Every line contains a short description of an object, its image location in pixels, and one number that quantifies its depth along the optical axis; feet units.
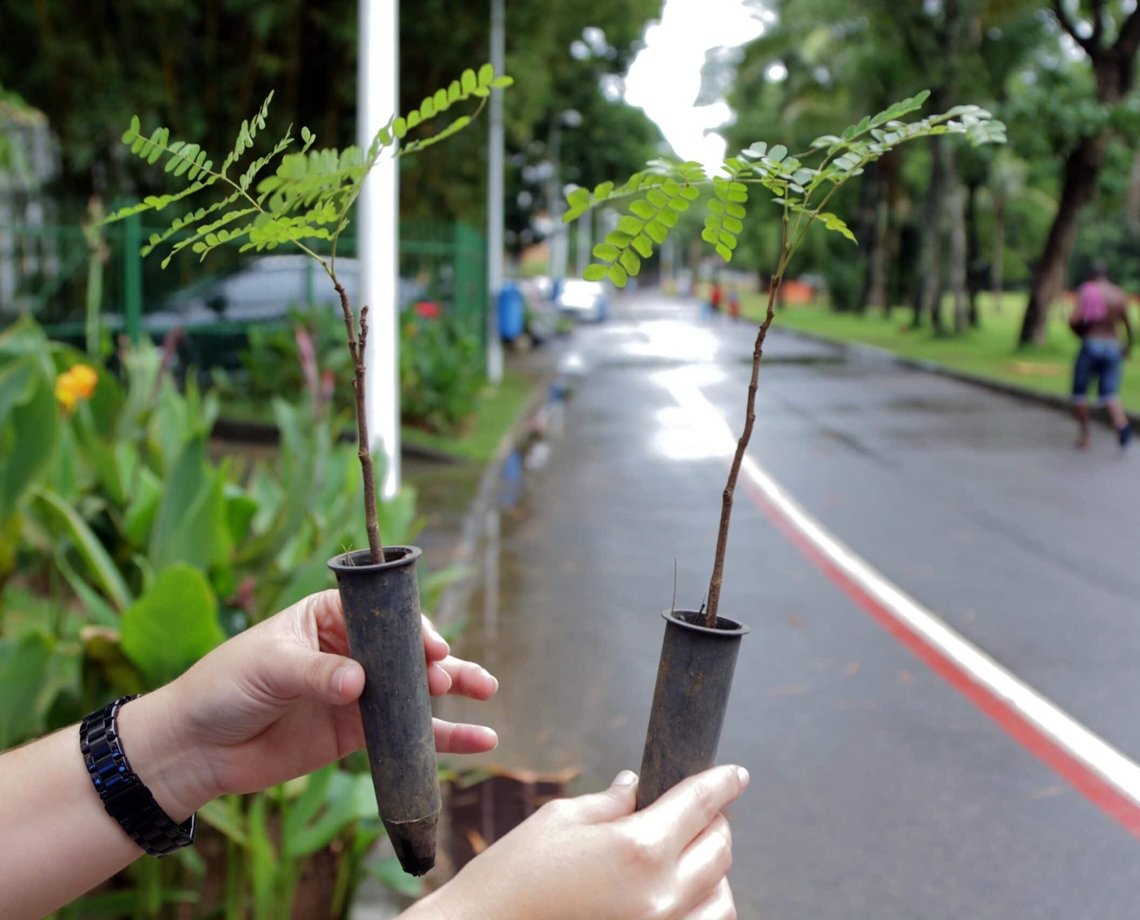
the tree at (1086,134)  69.82
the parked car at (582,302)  133.90
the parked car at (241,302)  41.78
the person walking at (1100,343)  42.22
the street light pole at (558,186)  104.42
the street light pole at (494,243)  58.18
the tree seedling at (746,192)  3.46
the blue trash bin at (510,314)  63.36
